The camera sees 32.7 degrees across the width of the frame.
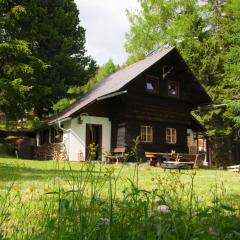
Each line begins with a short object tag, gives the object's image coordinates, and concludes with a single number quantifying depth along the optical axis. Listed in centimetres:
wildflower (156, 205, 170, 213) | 256
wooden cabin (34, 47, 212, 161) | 2214
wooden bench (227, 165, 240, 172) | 1931
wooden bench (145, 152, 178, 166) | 2009
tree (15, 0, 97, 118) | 3044
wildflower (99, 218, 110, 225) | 208
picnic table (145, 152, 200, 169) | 1953
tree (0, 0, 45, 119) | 2047
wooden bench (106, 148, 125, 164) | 2128
